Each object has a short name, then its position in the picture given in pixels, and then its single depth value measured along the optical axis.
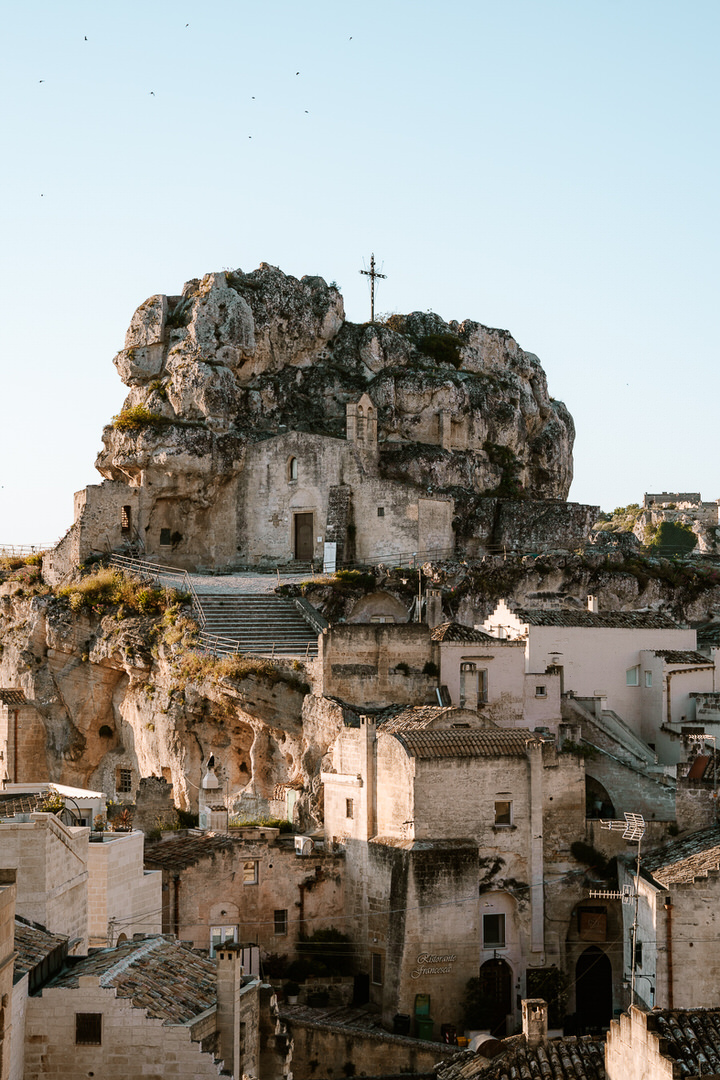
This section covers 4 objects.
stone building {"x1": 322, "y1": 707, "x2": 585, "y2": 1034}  43.84
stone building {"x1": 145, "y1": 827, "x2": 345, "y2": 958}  43.47
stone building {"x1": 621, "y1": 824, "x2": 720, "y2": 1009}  38.78
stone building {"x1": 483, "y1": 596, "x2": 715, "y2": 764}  54.78
